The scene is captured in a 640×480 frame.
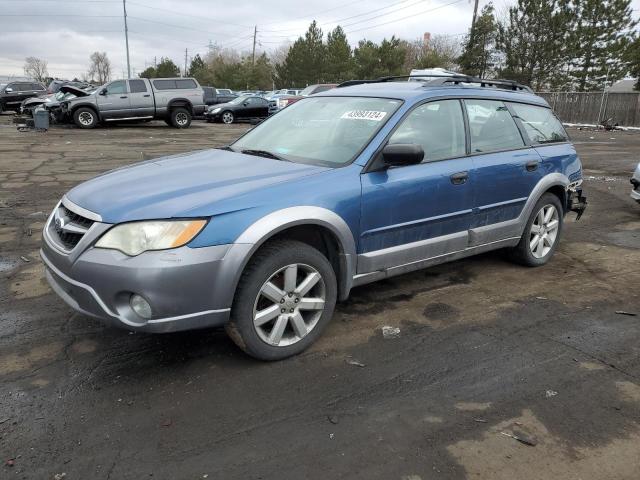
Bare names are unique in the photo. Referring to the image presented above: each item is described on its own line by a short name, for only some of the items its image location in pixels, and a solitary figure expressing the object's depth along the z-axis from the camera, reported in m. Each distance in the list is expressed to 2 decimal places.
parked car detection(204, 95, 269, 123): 25.25
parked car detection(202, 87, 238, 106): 30.70
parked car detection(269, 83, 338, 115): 23.02
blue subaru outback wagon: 2.87
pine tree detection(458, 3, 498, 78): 37.41
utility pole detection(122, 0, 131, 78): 58.72
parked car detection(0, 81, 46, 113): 27.88
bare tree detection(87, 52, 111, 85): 117.62
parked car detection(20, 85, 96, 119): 20.50
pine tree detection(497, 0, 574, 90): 35.16
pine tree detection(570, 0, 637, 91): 34.47
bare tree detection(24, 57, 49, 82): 118.68
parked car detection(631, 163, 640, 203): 7.48
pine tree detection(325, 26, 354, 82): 55.09
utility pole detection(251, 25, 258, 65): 74.54
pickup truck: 20.22
